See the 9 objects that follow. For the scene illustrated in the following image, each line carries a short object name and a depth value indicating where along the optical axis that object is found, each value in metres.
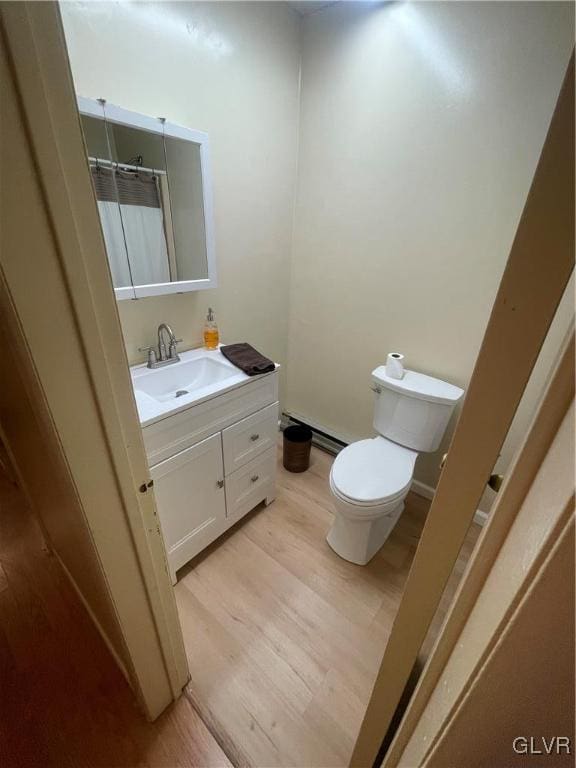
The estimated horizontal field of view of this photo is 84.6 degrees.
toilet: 1.35
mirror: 1.17
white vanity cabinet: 1.17
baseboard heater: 2.19
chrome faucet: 1.45
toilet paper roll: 1.61
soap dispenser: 1.64
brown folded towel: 1.40
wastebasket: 1.99
